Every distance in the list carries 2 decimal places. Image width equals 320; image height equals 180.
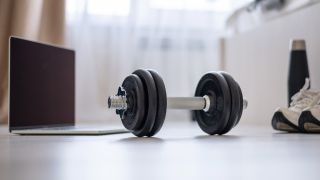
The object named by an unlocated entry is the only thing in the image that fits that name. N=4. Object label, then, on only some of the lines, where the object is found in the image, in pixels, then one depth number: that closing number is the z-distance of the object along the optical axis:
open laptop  1.22
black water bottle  1.42
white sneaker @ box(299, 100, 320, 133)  1.14
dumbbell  0.94
